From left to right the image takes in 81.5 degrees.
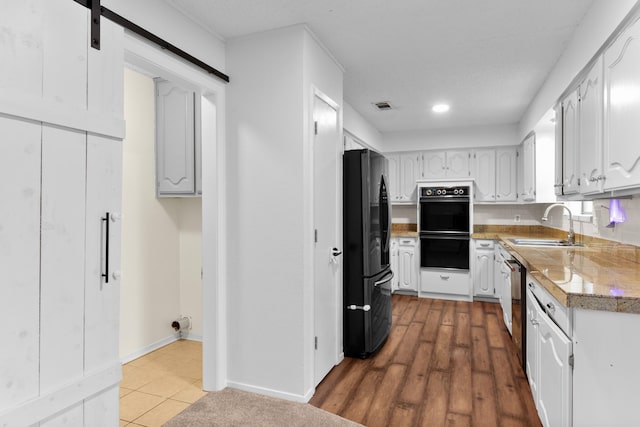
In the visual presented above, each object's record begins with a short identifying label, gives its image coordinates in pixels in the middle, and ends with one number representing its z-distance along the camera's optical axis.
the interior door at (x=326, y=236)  2.66
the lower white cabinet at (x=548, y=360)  1.56
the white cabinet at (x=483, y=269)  5.07
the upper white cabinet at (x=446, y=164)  5.51
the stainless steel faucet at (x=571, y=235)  3.48
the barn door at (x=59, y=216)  1.34
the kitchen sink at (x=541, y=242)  3.58
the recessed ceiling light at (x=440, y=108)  4.31
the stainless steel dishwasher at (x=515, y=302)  2.72
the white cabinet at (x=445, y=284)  5.16
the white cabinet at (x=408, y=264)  5.47
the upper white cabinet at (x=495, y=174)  5.29
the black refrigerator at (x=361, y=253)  3.09
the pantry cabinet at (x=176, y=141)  3.12
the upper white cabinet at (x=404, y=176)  5.79
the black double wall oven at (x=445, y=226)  5.20
